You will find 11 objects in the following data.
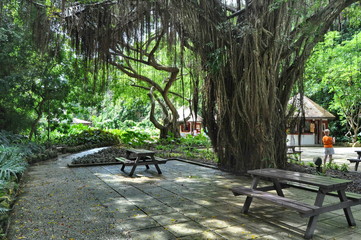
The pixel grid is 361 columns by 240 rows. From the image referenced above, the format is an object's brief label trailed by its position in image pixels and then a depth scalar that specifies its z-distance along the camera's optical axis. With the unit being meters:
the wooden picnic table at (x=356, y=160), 7.39
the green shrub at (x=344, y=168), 7.13
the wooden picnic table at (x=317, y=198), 2.89
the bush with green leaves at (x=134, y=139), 12.96
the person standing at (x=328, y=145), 8.63
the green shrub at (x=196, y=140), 14.27
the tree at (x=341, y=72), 15.35
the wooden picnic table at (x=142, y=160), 6.37
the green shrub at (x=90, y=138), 13.46
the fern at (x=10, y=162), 5.13
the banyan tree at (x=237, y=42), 5.69
